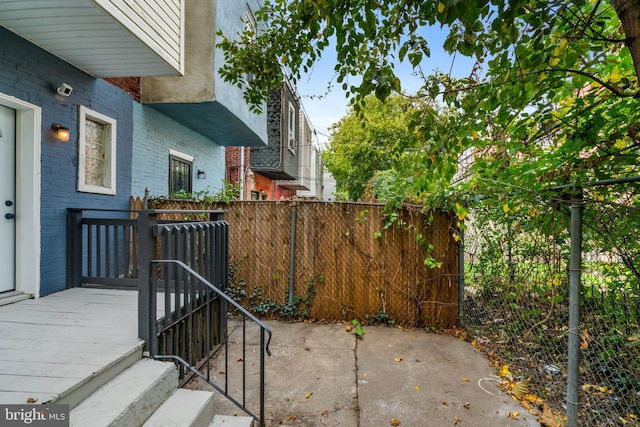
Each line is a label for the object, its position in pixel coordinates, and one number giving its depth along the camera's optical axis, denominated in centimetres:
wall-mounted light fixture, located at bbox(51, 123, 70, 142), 385
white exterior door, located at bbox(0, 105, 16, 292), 348
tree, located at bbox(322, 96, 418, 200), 1625
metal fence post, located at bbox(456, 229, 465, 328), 455
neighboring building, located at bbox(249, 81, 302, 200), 1098
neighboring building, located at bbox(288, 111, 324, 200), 1516
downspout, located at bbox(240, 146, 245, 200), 1022
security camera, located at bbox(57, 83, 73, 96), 387
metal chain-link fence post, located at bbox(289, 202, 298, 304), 500
